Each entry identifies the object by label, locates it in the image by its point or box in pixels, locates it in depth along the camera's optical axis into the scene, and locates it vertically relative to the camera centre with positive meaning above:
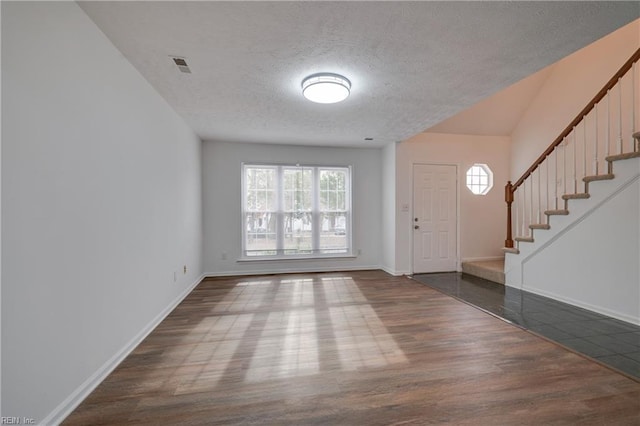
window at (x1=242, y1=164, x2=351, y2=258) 5.02 +0.02
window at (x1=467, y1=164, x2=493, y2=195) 5.30 +0.68
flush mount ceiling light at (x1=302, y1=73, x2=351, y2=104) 2.39 +1.16
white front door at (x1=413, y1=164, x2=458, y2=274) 4.99 -0.12
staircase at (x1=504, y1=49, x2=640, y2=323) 2.75 -0.10
